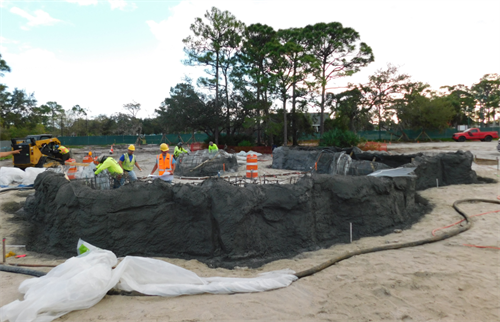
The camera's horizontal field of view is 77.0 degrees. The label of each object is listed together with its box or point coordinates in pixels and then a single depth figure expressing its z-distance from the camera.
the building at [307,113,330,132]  33.31
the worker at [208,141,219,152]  15.81
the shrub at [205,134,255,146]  29.44
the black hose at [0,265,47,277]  4.19
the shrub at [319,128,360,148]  19.61
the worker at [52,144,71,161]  16.75
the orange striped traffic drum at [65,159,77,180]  12.32
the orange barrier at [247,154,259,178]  11.94
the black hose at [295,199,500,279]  4.42
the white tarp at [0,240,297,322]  3.12
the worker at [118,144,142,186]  8.05
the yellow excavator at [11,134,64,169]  15.15
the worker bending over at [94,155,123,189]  7.05
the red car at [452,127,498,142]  33.81
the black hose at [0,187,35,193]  9.90
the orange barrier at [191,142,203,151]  28.18
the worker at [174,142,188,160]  13.75
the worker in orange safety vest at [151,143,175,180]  8.12
